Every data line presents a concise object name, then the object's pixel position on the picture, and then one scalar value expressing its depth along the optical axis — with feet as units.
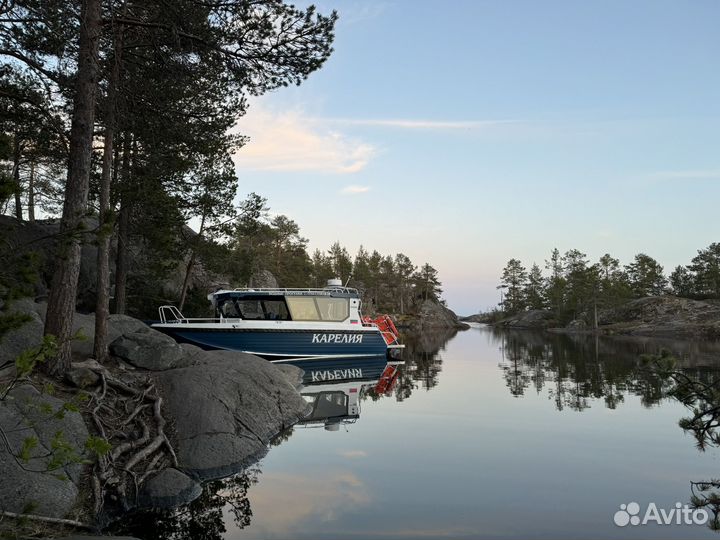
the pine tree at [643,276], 250.57
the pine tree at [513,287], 354.54
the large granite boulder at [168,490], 23.12
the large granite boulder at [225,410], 28.47
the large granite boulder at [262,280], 150.57
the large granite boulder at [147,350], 41.29
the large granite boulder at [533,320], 282.56
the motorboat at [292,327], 67.26
